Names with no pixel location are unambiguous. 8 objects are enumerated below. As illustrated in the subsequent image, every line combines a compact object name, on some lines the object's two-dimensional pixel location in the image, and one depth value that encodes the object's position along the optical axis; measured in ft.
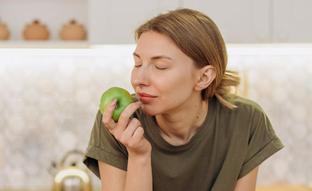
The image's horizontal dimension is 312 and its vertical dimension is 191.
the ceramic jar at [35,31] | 7.72
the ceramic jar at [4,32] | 7.72
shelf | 7.56
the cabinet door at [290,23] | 7.44
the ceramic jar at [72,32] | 7.74
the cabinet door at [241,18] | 7.43
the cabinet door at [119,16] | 7.33
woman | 4.30
